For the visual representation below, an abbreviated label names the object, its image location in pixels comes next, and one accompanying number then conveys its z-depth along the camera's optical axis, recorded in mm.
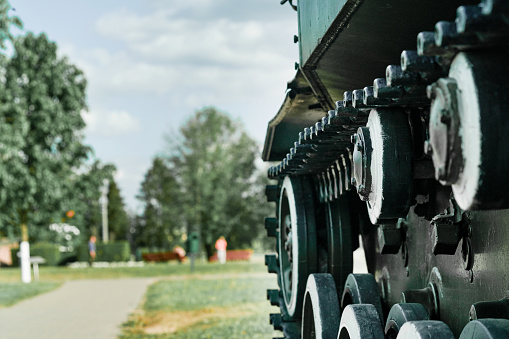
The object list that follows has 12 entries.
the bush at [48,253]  42344
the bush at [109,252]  43000
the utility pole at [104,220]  56369
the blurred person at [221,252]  39188
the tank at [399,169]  1588
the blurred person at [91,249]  40688
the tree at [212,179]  47344
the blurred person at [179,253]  40488
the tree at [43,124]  26703
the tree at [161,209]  48562
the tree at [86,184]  28922
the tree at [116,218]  63875
